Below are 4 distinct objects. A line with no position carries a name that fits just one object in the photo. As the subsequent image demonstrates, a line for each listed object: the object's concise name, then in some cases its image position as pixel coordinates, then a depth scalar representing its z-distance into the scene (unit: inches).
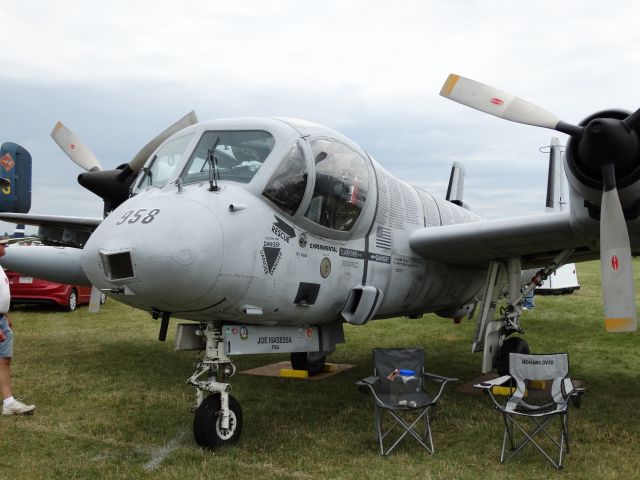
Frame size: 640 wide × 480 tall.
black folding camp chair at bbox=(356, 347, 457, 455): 245.7
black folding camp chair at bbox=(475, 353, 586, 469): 218.7
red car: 716.7
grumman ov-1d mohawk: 199.5
